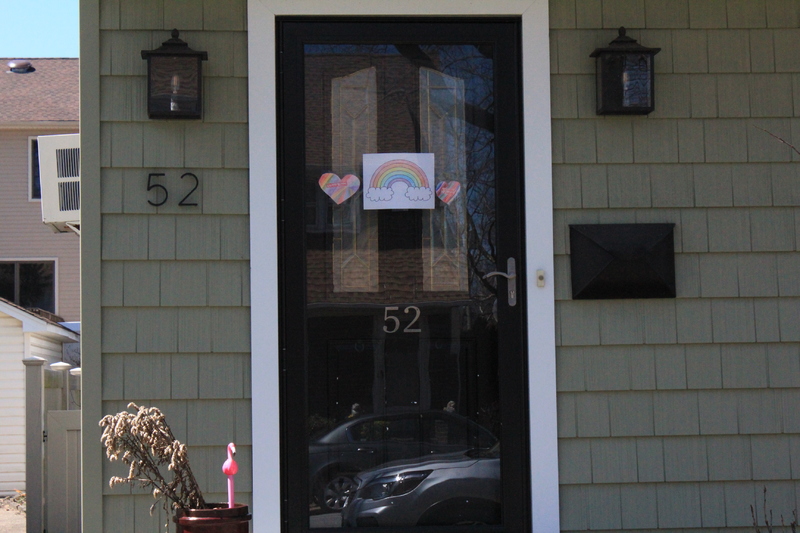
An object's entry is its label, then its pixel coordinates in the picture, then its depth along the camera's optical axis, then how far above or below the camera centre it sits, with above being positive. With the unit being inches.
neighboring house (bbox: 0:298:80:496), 477.7 -41.2
